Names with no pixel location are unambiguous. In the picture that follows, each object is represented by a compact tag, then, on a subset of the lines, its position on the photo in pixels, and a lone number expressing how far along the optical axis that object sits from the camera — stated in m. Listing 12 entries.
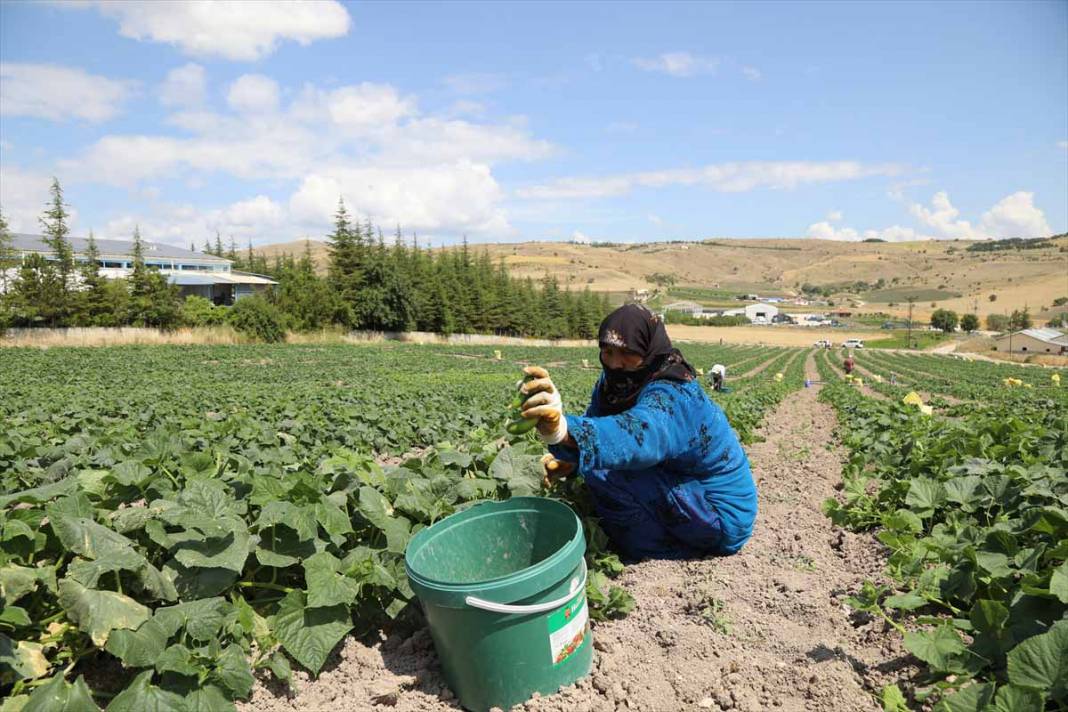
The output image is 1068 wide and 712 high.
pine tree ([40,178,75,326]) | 33.38
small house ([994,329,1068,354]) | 64.94
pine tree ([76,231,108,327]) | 34.22
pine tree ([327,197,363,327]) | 47.28
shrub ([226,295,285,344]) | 38.38
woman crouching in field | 2.82
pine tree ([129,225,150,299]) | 36.59
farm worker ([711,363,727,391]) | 18.59
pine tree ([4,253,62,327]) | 31.92
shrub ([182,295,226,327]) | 39.03
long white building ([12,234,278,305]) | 53.53
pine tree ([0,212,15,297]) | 33.91
